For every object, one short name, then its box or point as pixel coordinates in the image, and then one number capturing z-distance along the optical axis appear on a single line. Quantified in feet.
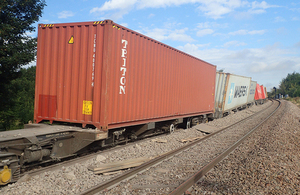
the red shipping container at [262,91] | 133.42
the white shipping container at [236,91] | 59.72
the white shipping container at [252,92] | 93.17
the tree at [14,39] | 28.43
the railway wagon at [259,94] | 116.00
